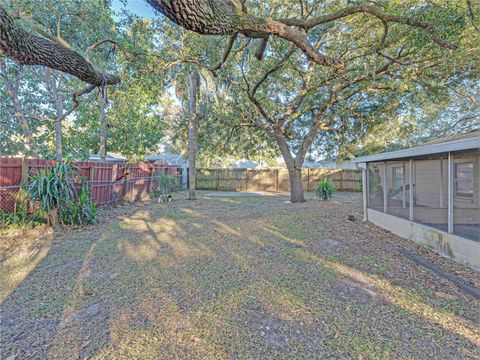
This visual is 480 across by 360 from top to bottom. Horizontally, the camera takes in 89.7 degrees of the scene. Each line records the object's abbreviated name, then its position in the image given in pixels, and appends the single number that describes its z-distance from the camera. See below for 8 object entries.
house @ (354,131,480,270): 3.49
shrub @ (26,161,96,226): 4.68
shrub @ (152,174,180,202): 9.34
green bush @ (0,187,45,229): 4.49
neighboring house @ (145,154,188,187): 21.45
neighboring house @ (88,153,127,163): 15.67
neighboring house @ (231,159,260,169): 23.84
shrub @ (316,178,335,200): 9.36
